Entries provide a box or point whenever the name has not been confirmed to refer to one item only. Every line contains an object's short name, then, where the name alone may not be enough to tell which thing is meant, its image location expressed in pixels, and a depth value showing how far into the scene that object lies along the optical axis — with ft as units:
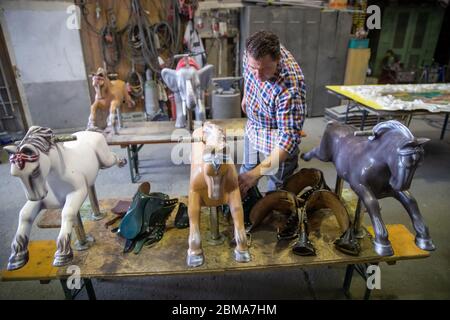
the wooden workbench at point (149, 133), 10.06
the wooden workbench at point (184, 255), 4.69
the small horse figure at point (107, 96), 8.99
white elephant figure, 9.25
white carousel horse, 3.95
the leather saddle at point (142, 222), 5.24
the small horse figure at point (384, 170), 4.04
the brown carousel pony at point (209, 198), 4.58
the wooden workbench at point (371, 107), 10.79
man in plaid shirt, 4.93
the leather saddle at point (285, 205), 5.30
